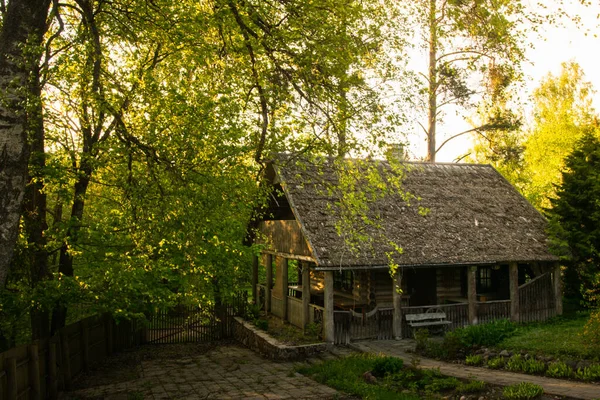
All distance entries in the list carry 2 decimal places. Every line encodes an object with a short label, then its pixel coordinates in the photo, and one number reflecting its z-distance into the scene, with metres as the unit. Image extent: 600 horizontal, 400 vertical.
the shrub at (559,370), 11.77
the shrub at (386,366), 12.79
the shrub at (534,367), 12.35
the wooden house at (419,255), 17.08
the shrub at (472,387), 10.84
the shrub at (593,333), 12.56
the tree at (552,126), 35.88
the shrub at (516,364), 12.77
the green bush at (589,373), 11.24
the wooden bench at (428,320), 17.56
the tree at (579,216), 19.94
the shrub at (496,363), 13.22
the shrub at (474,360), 13.73
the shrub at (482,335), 14.81
